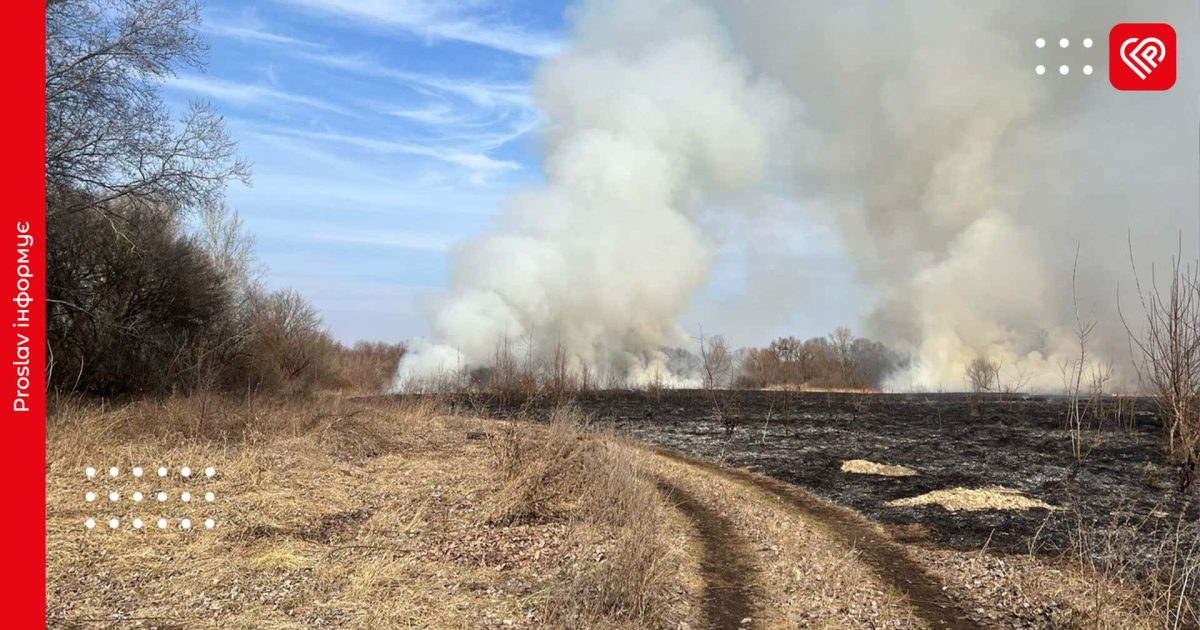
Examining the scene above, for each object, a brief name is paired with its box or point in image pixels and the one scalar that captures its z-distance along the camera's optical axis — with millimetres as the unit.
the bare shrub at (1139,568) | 6926
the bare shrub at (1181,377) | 12891
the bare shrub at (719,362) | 36416
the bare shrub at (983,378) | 31403
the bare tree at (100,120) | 14273
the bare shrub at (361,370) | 37006
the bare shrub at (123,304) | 18547
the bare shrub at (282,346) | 26672
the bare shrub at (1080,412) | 16261
